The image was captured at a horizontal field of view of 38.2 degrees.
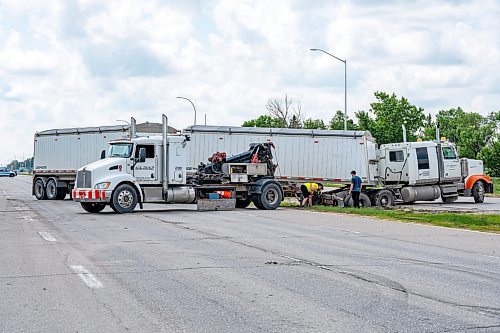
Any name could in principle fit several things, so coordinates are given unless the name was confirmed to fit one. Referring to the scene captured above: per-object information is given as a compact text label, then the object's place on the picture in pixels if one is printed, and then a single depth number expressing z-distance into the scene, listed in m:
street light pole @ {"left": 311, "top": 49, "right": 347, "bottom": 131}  46.16
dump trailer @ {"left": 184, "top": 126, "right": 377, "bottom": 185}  31.03
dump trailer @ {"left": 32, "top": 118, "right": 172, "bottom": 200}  37.50
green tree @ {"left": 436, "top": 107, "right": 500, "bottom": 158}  87.06
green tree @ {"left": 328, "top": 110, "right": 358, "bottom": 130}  106.05
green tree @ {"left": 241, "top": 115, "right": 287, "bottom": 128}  92.35
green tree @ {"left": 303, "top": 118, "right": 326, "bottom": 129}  95.84
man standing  29.03
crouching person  30.95
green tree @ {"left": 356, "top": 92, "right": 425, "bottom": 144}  76.00
